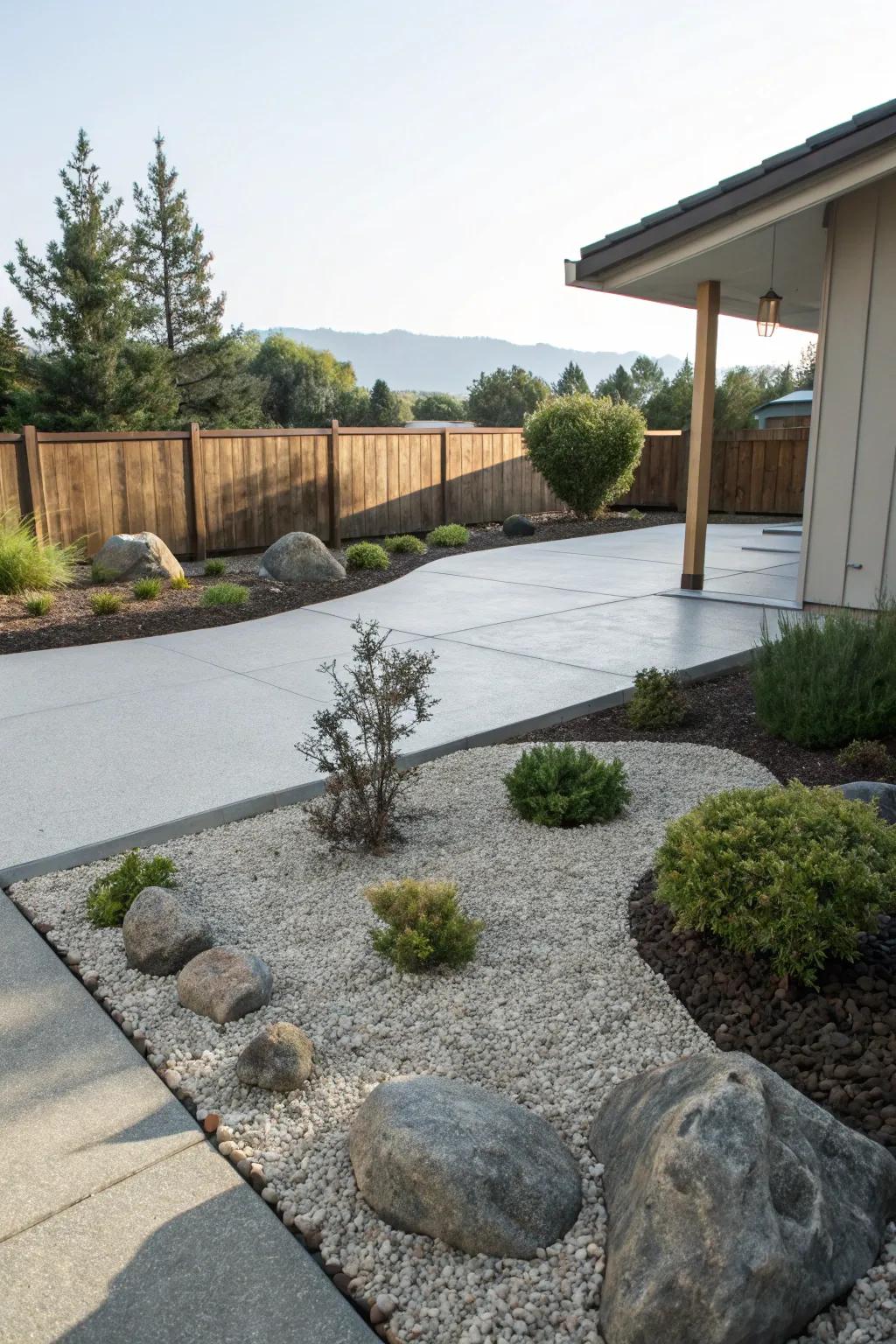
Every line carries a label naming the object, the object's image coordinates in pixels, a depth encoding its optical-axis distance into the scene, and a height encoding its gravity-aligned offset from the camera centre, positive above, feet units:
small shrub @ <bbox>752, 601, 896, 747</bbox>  17.57 -4.04
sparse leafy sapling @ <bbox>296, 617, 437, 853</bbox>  14.05 -4.31
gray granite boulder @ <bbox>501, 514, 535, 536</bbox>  51.13 -3.90
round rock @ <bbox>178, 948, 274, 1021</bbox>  10.00 -5.33
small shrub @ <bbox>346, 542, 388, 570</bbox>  39.47 -4.28
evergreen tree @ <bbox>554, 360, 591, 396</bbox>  163.24 +12.07
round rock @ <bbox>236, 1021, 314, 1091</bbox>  8.85 -5.35
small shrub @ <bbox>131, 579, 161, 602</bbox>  32.37 -4.59
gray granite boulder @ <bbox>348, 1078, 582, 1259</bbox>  7.13 -5.21
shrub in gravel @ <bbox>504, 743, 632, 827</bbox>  14.61 -4.92
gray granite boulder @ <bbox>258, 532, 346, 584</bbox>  37.04 -4.18
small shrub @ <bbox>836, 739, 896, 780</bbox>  16.57 -5.02
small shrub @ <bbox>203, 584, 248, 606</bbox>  31.89 -4.67
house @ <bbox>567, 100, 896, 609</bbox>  24.53 +4.92
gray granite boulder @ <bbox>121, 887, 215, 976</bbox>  10.83 -5.23
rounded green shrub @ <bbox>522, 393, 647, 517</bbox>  51.78 +0.35
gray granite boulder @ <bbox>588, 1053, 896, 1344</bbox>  6.08 -4.85
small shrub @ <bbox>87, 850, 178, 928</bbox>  11.87 -5.25
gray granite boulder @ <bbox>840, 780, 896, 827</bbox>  13.52 -4.55
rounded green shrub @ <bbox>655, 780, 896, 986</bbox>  9.59 -4.09
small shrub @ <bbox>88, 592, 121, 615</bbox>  30.27 -4.71
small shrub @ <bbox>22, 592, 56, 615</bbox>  29.81 -4.68
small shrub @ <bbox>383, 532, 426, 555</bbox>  44.57 -4.27
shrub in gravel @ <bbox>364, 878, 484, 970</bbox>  10.74 -5.10
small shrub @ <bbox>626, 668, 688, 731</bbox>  19.36 -4.84
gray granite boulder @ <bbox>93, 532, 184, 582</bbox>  35.96 -4.03
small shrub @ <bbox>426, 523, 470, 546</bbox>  47.37 -4.09
